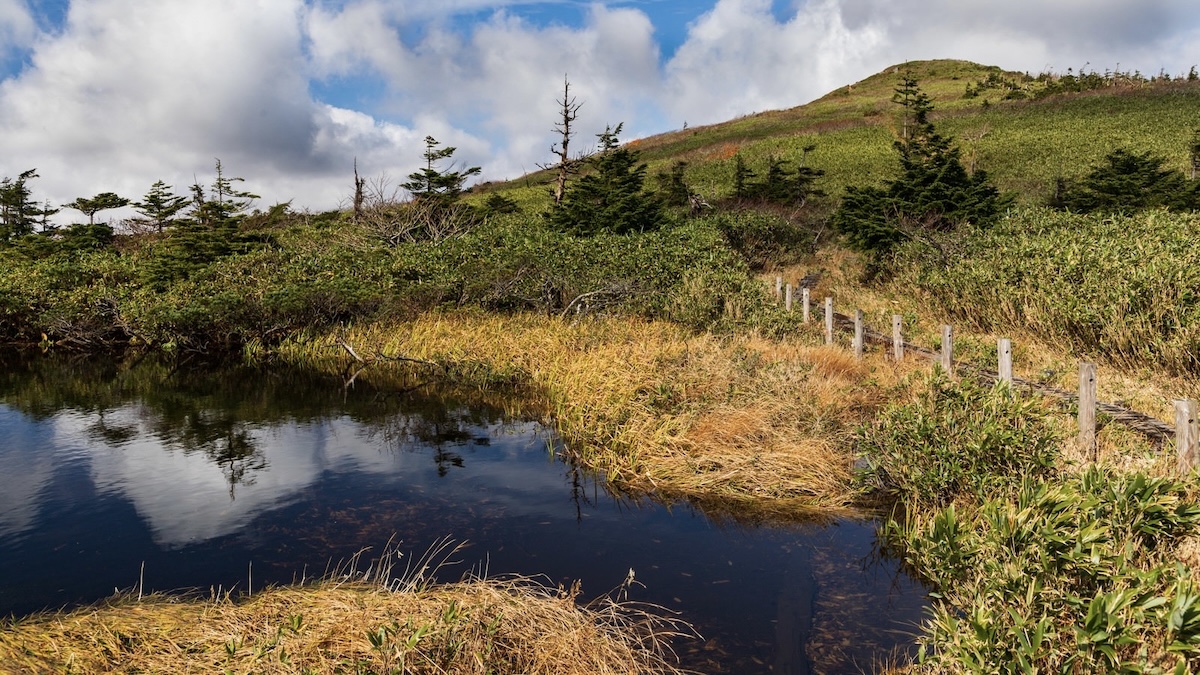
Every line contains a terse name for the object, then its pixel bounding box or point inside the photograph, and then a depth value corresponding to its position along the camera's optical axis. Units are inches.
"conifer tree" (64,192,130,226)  1498.5
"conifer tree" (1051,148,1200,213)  1074.1
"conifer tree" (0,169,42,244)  1550.2
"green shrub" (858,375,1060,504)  280.2
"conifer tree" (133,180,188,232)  1464.1
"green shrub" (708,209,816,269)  1254.3
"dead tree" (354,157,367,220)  1133.7
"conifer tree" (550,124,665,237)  1134.4
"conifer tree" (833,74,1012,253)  989.2
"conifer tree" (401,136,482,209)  1226.0
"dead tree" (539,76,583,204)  1453.0
